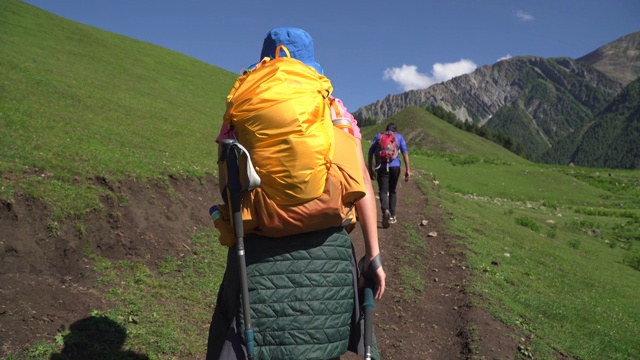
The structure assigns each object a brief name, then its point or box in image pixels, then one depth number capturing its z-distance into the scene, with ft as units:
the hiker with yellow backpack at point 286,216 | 8.56
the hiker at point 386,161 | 43.04
